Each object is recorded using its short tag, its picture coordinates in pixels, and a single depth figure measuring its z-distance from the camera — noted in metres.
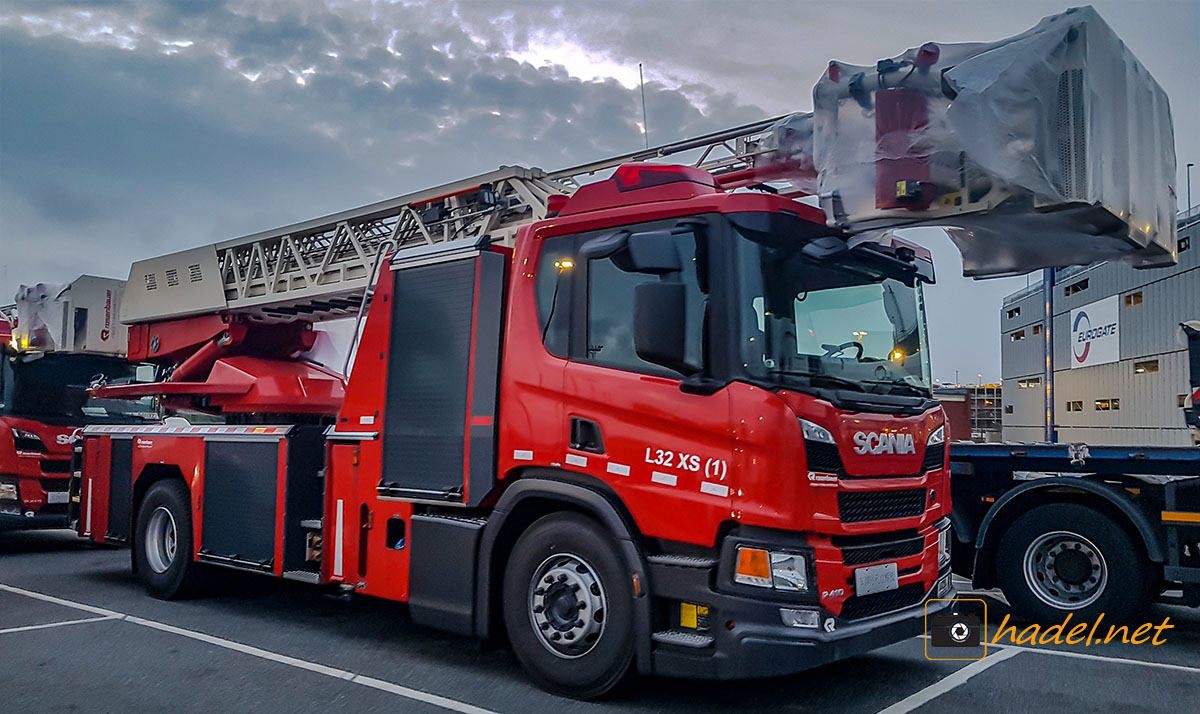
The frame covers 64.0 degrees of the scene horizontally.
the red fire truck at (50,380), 11.49
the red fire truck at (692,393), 4.84
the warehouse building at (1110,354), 28.75
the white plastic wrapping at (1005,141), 4.73
